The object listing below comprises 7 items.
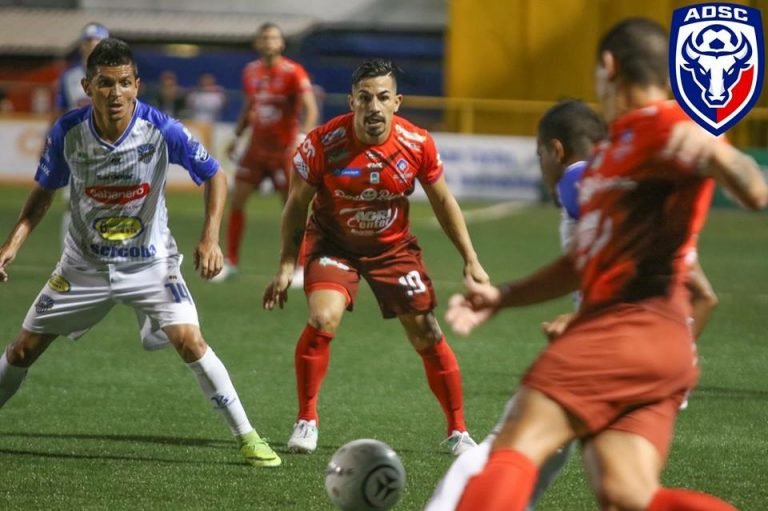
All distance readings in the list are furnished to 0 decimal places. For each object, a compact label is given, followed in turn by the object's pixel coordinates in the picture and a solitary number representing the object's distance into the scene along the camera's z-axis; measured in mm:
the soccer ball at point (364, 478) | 10414
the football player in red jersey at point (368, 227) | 14055
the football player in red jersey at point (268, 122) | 27781
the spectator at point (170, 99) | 53562
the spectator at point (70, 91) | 28033
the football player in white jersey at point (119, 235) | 13195
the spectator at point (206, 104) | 54344
